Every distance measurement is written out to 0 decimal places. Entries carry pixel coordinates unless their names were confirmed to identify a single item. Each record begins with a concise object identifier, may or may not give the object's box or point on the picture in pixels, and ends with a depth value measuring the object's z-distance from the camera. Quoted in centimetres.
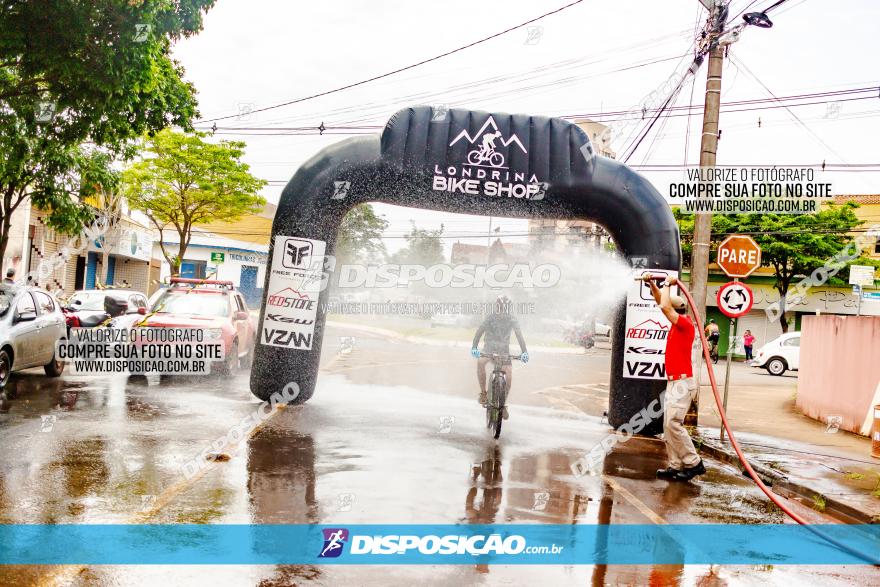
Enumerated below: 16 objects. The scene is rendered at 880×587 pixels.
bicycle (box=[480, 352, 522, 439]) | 1044
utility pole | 1307
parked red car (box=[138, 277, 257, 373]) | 1430
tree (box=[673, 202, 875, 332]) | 3994
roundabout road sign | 1225
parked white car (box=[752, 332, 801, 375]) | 2945
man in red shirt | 895
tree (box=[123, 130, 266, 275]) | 3253
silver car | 1186
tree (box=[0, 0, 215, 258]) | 998
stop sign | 1220
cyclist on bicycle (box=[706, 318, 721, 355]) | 2701
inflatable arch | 1173
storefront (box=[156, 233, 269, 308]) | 5272
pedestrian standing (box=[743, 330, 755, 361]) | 4016
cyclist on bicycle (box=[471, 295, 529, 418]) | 1101
